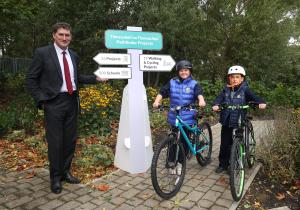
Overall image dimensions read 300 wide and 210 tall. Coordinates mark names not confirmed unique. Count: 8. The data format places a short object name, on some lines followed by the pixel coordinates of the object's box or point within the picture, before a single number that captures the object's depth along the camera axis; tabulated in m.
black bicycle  2.86
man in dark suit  2.94
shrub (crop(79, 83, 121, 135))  4.98
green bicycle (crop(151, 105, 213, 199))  2.82
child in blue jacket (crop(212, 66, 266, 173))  3.29
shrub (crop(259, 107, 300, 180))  3.36
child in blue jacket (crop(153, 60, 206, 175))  3.28
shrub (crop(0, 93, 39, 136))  5.03
